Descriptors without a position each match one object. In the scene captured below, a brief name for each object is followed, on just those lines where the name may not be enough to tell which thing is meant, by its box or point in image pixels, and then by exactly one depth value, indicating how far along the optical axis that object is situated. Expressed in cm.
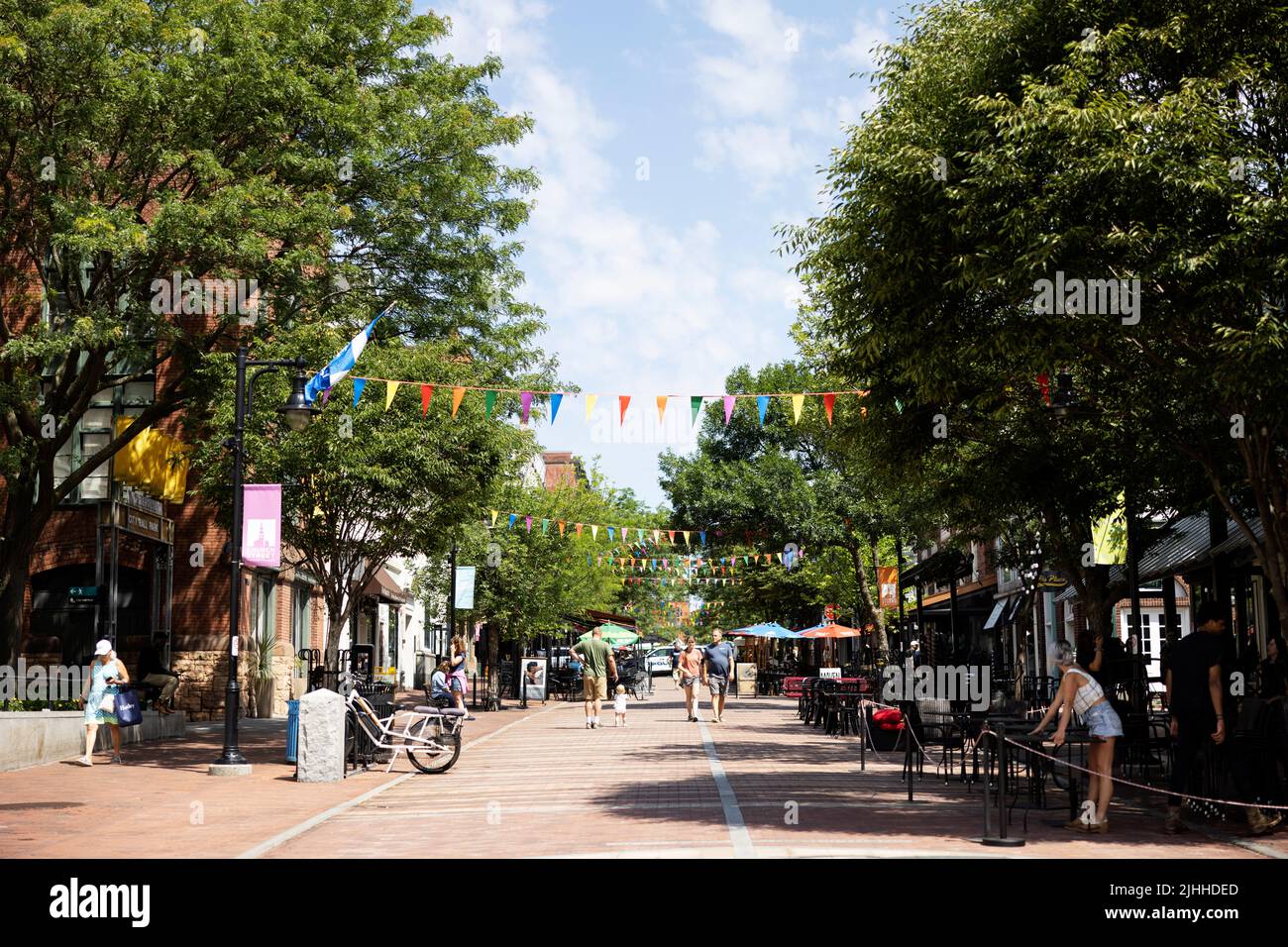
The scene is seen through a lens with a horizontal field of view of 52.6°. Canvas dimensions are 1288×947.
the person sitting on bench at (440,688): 2344
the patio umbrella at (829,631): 4259
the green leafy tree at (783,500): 3925
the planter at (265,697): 3080
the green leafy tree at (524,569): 4019
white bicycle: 1759
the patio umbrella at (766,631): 4428
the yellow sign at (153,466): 2698
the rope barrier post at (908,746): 1383
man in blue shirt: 2856
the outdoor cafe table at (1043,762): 1211
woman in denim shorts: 1124
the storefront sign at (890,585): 3059
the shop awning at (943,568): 2709
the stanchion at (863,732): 1705
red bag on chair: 1953
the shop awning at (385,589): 4222
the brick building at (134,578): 2841
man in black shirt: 1133
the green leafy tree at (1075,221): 1086
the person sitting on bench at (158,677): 2633
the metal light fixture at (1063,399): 1603
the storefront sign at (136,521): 2652
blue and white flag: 1847
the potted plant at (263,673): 3056
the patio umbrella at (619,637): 4997
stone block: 1639
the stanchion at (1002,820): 1007
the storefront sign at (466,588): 3466
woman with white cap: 1852
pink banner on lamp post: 1770
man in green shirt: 2645
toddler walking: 2748
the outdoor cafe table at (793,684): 4472
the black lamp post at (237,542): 1711
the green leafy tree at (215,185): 2048
